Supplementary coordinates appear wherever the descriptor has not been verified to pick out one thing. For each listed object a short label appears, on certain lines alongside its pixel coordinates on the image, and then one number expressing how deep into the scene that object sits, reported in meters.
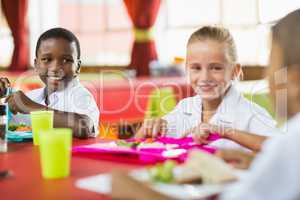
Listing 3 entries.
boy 1.66
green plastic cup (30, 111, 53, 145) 1.30
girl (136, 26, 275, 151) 1.38
